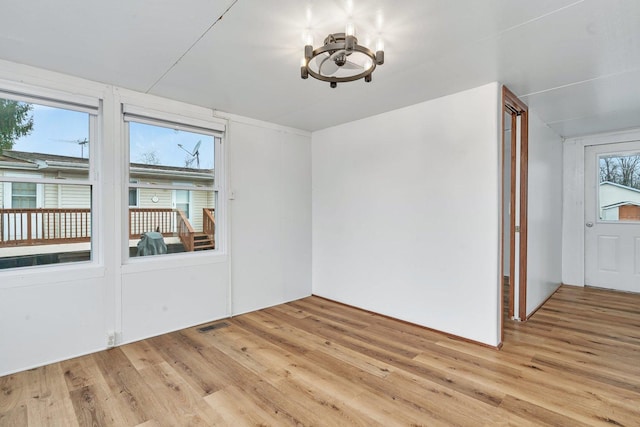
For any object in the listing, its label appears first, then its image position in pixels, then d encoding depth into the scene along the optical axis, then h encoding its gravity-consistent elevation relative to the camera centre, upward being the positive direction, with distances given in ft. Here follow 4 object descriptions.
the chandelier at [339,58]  5.75 +3.18
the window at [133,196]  10.14 +0.63
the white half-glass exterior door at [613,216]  15.11 -0.14
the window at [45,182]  8.25 +0.94
